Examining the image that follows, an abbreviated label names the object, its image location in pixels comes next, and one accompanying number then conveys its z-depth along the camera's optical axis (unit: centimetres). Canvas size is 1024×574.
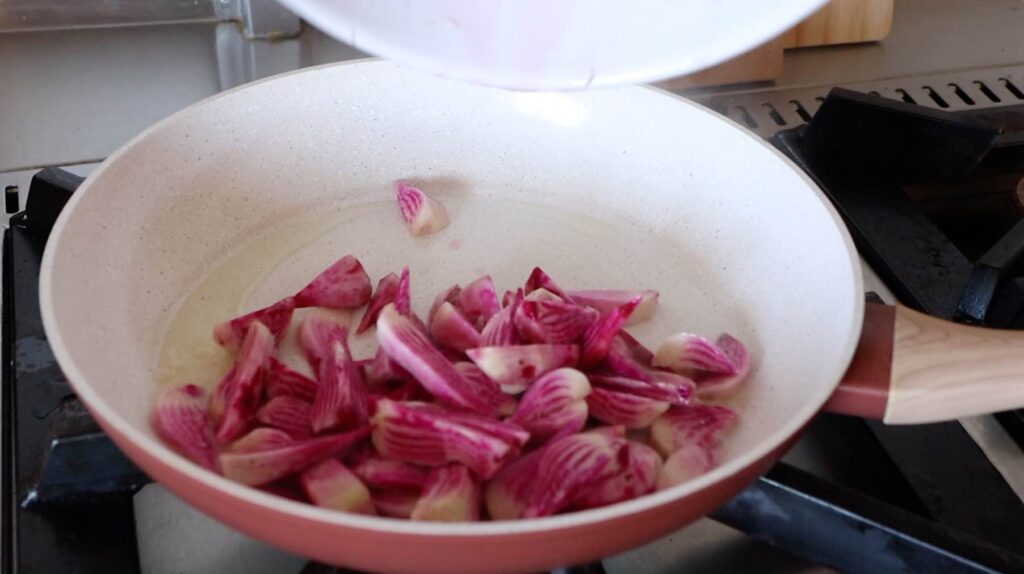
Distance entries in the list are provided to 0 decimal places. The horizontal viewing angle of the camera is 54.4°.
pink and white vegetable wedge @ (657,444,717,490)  49
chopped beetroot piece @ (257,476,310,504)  47
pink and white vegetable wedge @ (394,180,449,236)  67
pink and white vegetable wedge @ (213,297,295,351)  57
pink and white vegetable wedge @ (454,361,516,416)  52
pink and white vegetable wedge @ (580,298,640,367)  55
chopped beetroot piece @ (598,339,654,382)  55
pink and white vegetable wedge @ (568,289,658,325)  61
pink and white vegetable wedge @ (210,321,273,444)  51
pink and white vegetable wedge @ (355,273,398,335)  61
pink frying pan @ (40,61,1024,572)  47
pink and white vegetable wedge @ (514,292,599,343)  56
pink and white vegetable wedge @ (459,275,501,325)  60
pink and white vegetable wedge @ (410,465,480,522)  45
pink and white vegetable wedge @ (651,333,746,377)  56
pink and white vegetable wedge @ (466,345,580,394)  53
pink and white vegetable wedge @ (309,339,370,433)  50
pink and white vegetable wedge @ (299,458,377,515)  46
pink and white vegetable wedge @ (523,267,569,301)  61
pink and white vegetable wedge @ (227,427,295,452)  48
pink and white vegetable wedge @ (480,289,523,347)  56
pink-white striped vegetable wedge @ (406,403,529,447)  48
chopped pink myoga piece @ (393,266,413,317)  59
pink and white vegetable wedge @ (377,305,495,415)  51
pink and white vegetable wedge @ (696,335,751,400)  56
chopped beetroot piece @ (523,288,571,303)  58
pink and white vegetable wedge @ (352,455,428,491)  48
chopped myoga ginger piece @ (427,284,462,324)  61
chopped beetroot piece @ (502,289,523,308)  59
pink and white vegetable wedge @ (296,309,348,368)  57
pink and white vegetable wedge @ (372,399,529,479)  47
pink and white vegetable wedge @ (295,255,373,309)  61
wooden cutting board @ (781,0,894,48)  94
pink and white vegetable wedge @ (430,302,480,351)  57
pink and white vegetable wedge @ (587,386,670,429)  52
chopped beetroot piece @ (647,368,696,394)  54
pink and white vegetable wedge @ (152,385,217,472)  48
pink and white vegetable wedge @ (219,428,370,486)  46
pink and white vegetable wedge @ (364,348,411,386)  54
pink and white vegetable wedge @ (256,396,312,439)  51
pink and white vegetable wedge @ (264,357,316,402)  53
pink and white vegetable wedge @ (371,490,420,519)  47
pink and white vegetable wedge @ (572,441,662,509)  45
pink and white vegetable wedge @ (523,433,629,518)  44
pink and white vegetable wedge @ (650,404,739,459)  52
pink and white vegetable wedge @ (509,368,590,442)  50
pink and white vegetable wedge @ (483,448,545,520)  46
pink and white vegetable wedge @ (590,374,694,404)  53
